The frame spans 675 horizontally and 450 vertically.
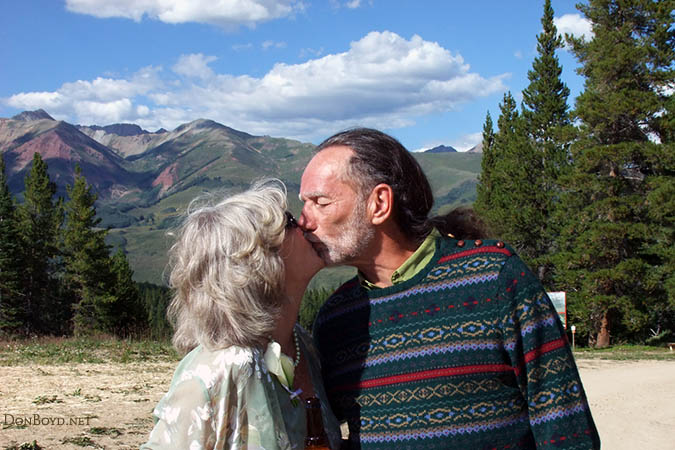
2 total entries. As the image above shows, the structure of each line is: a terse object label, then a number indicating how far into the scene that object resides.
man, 2.20
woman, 1.98
